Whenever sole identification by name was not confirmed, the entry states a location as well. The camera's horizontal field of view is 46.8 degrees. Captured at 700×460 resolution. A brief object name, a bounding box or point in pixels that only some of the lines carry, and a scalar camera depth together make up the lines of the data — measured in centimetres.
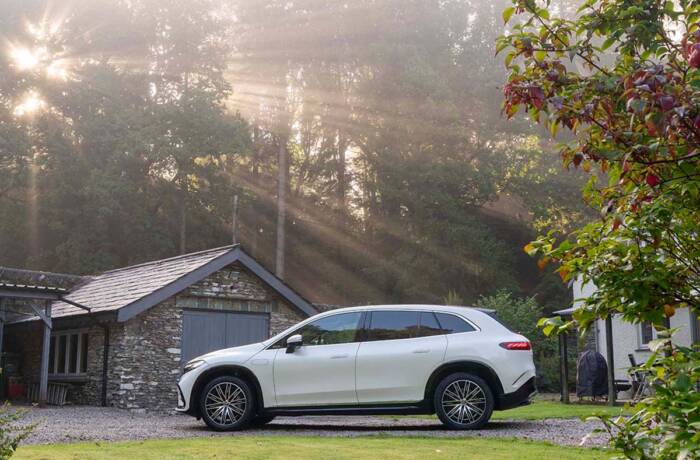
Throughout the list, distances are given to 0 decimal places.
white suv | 1145
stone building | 1764
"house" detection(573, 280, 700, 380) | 2123
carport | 1716
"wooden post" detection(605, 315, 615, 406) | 1792
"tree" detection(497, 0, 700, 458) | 311
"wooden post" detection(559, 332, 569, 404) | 1972
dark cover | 1977
